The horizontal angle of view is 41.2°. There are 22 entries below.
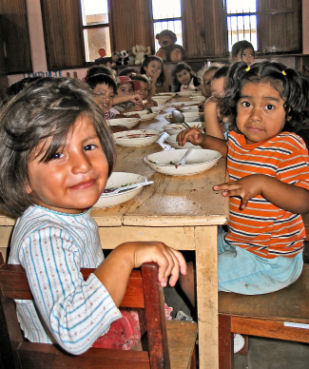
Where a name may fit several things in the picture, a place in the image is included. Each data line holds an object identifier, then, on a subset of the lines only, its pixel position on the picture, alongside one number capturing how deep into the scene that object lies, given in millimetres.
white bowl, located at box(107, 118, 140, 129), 2770
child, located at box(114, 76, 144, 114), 3817
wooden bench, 1259
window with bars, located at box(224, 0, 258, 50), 8039
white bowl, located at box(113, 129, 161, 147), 2139
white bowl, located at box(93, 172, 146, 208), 1201
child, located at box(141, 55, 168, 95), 6426
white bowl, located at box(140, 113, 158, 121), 3160
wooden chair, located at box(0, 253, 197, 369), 706
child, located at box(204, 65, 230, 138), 2062
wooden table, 1144
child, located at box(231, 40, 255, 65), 5357
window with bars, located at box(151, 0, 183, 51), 8398
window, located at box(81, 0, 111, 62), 8761
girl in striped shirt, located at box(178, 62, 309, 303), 1354
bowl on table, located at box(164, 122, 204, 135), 2324
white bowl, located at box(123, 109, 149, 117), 3367
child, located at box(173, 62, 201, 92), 6625
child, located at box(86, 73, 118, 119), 3413
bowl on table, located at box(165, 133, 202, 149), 2037
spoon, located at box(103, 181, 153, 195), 1237
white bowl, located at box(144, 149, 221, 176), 1473
